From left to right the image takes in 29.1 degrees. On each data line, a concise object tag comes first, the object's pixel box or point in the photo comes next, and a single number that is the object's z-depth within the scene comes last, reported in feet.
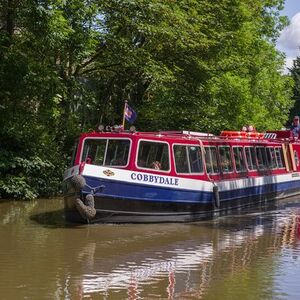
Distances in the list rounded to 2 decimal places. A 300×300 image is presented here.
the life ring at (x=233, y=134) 67.35
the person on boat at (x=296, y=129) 84.43
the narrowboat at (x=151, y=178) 46.26
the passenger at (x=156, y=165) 49.44
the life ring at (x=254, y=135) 71.31
